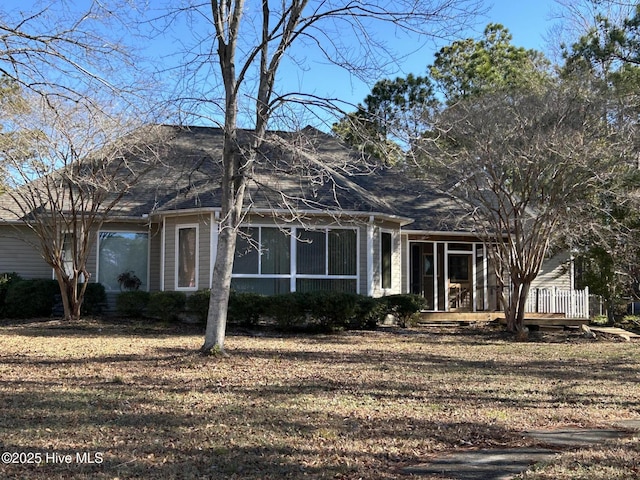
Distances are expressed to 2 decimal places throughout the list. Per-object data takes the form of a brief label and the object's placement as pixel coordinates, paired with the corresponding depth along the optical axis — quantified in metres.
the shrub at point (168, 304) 15.96
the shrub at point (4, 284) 17.73
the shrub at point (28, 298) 17.25
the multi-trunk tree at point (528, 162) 14.12
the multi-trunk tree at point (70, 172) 13.84
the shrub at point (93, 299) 17.64
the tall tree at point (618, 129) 14.88
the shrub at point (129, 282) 18.91
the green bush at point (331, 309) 15.43
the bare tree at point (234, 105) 10.36
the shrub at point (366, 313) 16.00
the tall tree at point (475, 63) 32.09
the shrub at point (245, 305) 15.48
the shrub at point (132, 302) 17.17
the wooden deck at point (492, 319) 17.69
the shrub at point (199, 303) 15.47
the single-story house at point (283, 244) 16.78
